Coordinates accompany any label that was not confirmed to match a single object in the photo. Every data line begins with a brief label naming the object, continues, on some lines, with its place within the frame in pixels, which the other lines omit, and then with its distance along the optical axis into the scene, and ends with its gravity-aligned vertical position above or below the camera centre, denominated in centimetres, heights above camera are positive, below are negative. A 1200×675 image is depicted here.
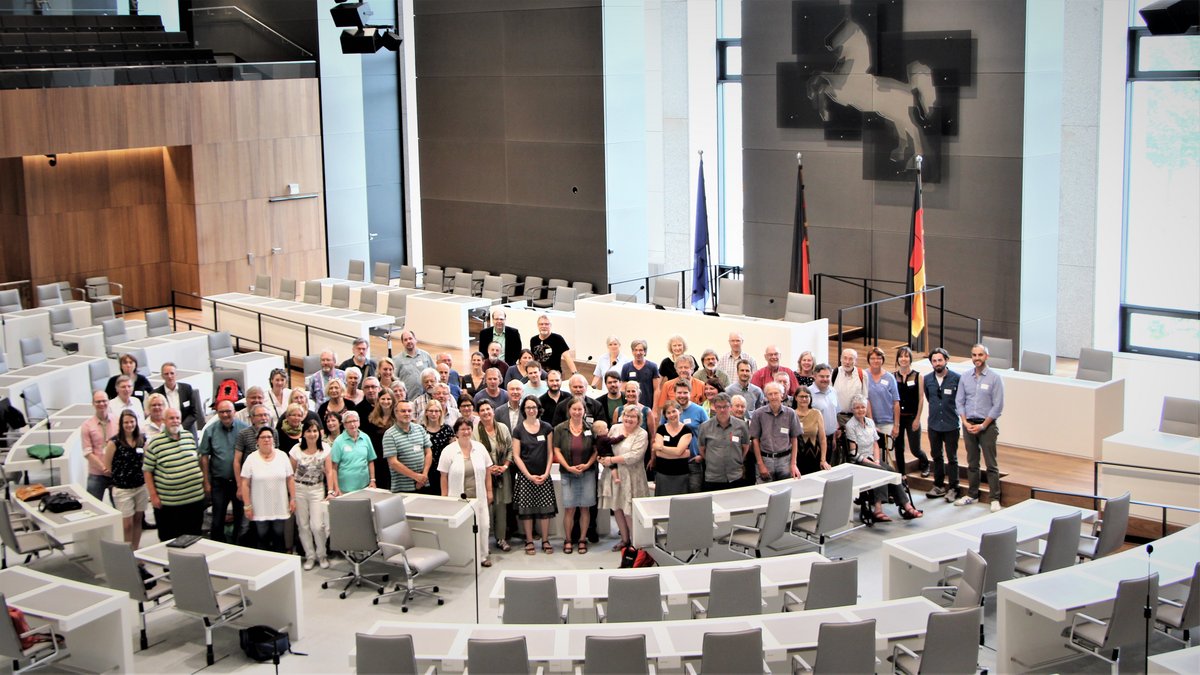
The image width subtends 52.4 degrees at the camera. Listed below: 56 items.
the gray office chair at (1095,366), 1201 -174
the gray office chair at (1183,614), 744 -263
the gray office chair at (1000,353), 1307 -173
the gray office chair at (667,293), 1636 -128
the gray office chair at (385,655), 670 -248
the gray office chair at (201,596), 809 -260
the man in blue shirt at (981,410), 1041 -187
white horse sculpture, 1603 +140
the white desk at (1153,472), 994 -236
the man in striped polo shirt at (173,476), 939 -207
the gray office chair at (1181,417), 1054 -199
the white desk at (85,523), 913 -235
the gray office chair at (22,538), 918 -251
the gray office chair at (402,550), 901 -258
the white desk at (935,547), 816 -240
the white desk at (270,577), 834 -254
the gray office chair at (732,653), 661 -247
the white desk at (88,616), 776 -259
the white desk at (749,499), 912 -232
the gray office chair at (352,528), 905 -241
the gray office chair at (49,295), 1895 -133
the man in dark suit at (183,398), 1114 -179
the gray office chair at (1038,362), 1235 -174
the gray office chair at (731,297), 1614 -133
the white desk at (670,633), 685 -252
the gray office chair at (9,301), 1769 -131
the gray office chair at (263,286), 1955 -128
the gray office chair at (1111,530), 852 -240
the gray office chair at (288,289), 1941 -133
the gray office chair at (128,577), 834 -254
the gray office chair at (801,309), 1473 -137
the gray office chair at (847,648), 668 -248
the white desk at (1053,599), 737 -246
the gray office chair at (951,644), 677 -251
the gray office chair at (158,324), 1636 -156
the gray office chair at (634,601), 756 -249
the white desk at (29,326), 1594 -153
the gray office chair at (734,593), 760 -247
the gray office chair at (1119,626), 723 -263
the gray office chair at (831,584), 767 -244
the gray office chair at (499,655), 661 -245
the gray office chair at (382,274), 2044 -118
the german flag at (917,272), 1392 -91
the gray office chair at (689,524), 893 -239
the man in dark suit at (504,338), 1257 -141
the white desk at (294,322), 1656 -165
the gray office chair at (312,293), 1914 -138
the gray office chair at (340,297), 1856 -141
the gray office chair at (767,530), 909 -253
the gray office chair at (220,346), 1566 -179
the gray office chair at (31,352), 1534 -178
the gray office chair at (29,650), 758 -277
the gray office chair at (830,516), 935 -249
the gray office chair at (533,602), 748 -245
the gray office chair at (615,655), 662 -247
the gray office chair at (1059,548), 827 -244
